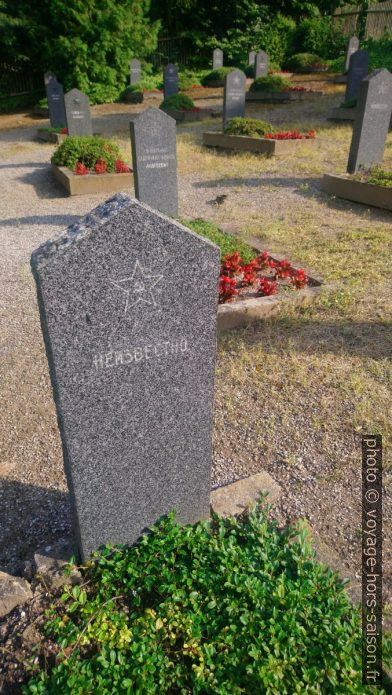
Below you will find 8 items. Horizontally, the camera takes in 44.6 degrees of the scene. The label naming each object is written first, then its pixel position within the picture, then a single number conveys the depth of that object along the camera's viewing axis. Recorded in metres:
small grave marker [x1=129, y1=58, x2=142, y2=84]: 26.77
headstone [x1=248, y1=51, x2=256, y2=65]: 28.03
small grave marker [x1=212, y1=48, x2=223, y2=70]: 29.14
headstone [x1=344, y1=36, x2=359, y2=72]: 23.96
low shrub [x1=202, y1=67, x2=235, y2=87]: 26.56
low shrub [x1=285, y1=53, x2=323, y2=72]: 27.45
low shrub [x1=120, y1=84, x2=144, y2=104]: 25.25
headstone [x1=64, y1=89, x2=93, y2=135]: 14.43
